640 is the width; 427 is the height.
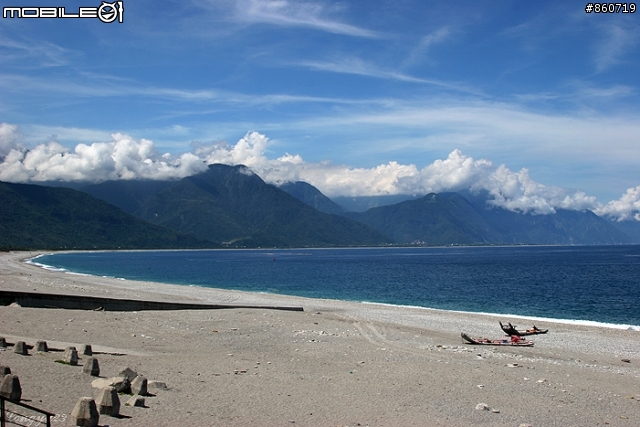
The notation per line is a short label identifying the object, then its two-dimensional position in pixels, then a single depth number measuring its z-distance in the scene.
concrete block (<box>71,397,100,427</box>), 9.48
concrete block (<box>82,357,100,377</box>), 13.27
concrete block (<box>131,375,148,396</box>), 12.08
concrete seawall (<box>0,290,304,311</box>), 32.91
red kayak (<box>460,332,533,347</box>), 24.95
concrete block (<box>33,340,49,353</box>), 15.59
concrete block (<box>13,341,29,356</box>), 14.75
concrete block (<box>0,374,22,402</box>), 10.04
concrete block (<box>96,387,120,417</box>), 10.31
